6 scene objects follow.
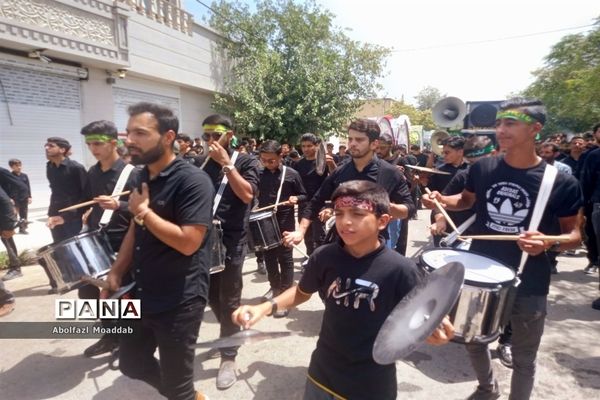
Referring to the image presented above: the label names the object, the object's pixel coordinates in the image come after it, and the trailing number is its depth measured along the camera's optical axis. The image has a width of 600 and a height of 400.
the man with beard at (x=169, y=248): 2.15
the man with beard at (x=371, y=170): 3.24
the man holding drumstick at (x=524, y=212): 2.38
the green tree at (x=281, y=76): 13.95
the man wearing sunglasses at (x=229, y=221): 3.21
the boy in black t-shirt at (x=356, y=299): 1.82
